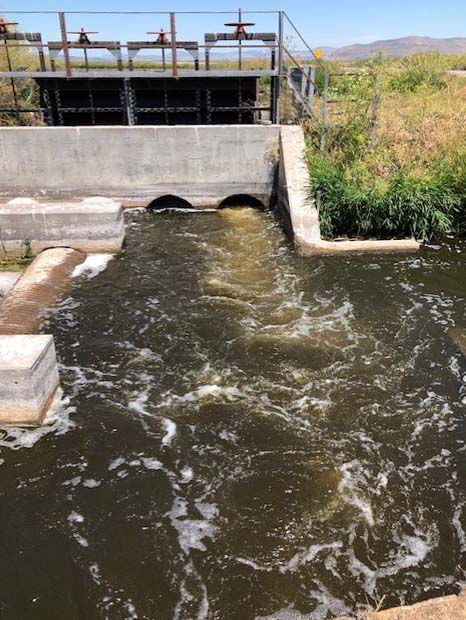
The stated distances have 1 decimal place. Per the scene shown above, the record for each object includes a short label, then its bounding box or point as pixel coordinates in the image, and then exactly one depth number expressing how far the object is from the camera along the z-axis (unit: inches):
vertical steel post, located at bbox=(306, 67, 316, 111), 510.2
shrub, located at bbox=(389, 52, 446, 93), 683.4
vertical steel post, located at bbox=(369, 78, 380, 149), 471.2
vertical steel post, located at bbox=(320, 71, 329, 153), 470.6
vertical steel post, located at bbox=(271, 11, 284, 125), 495.2
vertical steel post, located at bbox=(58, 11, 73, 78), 483.2
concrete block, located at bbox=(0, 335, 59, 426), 211.8
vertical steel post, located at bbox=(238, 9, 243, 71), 516.9
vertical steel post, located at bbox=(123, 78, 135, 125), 514.9
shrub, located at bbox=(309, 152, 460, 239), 411.5
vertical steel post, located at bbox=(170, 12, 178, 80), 487.0
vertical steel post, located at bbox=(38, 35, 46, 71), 512.5
